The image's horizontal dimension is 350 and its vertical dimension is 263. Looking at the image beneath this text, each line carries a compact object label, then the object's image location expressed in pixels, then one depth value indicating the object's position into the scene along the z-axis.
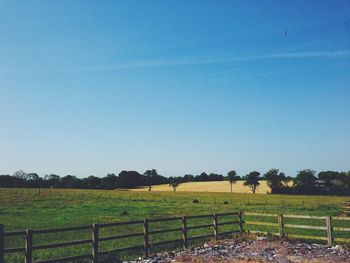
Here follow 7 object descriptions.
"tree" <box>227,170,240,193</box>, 147.11
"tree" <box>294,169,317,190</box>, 121.26
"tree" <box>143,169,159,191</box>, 183.00
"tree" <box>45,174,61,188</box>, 170.49
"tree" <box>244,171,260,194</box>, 131.62
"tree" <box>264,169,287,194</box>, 132.05
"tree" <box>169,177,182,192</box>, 150.50
